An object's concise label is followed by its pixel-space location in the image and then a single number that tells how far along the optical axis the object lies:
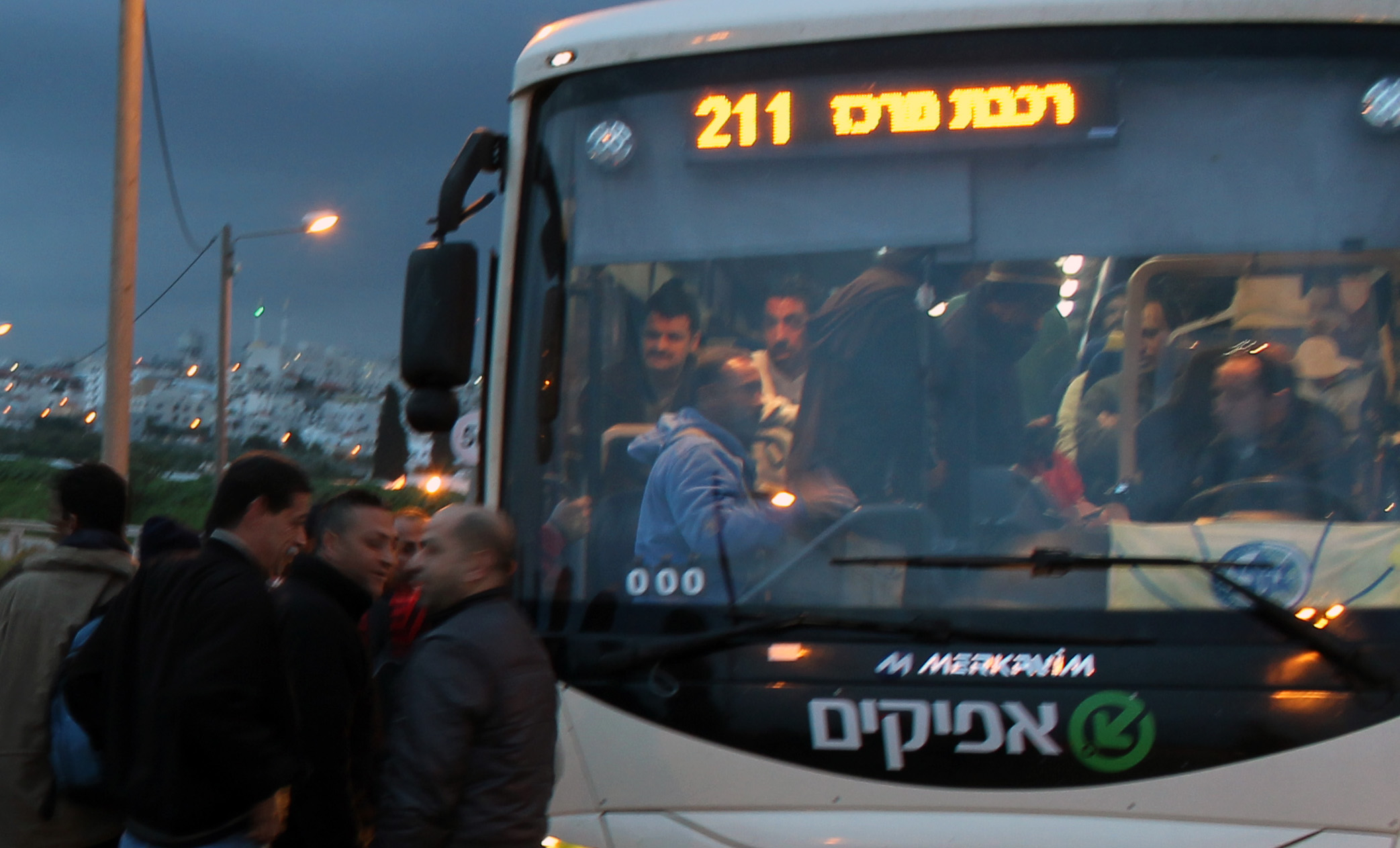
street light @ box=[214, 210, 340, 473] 22.39
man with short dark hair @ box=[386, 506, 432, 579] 6.46
